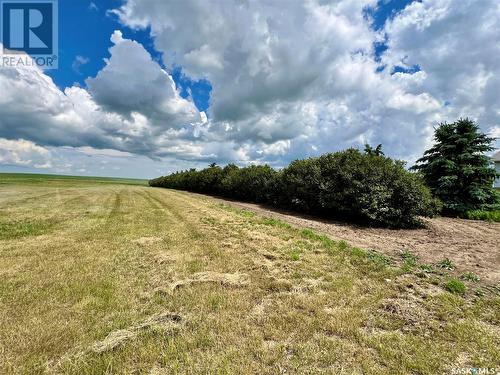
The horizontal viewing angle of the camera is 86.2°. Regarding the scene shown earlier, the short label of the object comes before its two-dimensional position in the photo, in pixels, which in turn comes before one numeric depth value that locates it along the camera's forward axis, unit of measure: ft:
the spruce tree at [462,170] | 52.85
